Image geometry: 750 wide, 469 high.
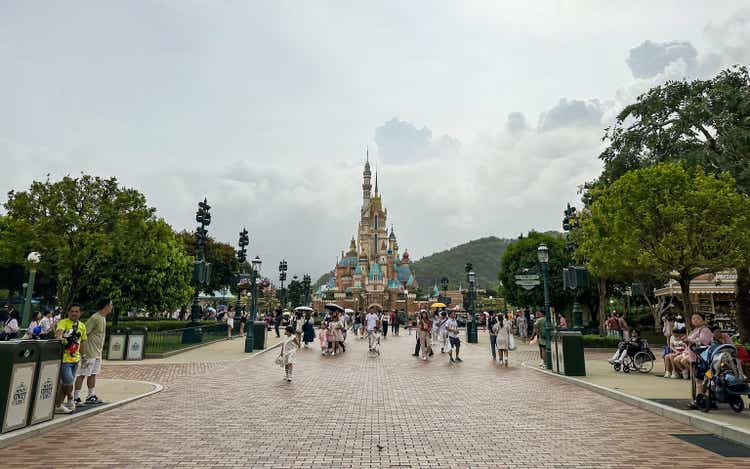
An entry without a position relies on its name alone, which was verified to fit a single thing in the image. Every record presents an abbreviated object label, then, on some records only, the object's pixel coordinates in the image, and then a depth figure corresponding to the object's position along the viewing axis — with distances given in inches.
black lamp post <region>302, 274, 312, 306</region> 2263.8
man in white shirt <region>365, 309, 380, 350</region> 748.6
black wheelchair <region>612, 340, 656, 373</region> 512.4
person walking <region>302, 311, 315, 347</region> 907.5
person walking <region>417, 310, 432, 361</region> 701.9
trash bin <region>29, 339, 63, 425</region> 261.1
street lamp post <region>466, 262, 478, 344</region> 1081.3
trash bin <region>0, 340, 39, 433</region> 237.3
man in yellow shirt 292.4
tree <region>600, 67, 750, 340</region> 832.3
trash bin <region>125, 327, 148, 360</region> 620.4
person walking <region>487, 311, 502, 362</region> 654.4
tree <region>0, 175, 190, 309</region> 813.2
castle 4005.9
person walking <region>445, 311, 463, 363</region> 654.5
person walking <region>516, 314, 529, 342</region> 1130.7
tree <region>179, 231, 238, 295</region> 1813.5
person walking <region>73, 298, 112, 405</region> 318.7
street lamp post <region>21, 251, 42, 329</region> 395.9
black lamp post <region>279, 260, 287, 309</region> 1688.0
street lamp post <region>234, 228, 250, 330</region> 966.8
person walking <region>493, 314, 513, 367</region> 609.0
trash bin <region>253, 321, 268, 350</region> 803.4
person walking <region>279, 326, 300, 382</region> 453.1
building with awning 1187.9
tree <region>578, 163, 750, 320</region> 604.1
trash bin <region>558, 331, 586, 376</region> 491.5
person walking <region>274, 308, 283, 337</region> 1158.9
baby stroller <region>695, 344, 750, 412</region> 290.1
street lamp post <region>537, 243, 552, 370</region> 547.5
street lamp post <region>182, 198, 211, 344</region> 753.0
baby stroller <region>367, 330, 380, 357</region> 747.4
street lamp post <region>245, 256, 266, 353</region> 746.2
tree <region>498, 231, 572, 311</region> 1355.8
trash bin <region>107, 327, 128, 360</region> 615.2
